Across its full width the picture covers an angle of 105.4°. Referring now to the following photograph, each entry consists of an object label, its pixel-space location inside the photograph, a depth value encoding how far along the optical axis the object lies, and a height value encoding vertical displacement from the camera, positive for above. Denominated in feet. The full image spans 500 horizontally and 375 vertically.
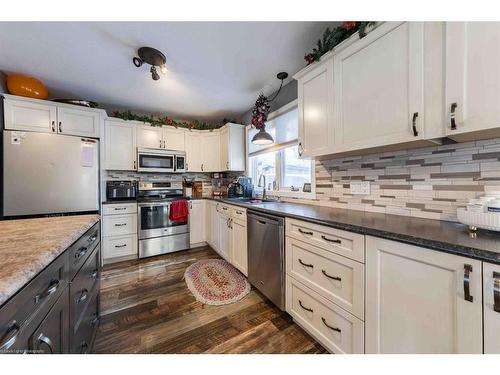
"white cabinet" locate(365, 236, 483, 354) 2.31 -1.64
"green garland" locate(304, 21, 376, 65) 4.07 +3.53
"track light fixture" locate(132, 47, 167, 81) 5.80 +4.04
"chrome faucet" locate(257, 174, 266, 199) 9.33 +0.02
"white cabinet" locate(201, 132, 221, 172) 11.83 +2.35
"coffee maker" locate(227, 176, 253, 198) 9.82 -0.13
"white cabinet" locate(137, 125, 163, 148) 10.16 +2.72
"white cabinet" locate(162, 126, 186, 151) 10.81 +2.75
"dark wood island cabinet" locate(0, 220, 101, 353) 1.65 -1.41
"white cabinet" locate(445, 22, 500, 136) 2.69 +1.60
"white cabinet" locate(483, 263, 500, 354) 2.11 -1.40
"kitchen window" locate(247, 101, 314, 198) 7.68 +1.14
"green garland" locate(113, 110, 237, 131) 9.77 +3.68
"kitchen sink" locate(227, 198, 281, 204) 8.24 -0.67
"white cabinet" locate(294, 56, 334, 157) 4.99 +2.15
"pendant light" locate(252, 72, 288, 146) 7.43 +1.95
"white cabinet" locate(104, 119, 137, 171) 9.46 +2.12
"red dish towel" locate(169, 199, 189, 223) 9.86 -1.29
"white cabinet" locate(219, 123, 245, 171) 10.78 +2.22
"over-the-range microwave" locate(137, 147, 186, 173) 10.12 +1.43
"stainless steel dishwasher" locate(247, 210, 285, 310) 5.17 -2.07
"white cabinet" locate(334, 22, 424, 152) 3.44 +2.00
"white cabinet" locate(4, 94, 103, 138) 7.16 +2.84
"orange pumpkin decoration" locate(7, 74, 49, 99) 7.09 +3.86
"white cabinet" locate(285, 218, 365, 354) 3.45 -2.09
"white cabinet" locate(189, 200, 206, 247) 10.58 -2.07
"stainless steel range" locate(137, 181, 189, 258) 9.37 -2.13
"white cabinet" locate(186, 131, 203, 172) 11.49 +2.12
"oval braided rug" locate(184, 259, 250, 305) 6.08 -3.54
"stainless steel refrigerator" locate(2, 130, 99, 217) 6.88 +0.52
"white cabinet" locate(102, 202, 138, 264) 8.79 -2.14
